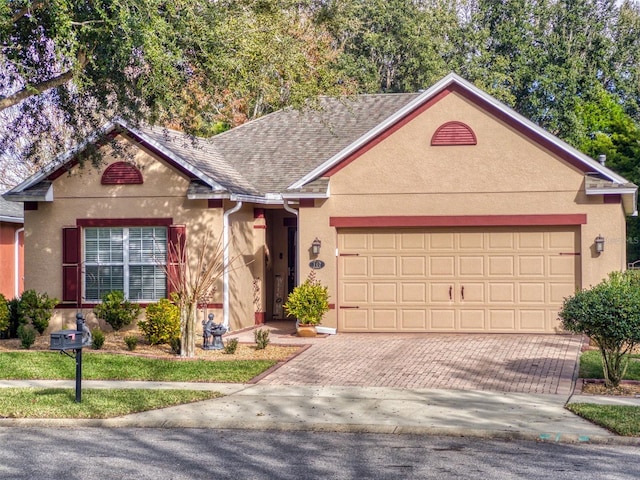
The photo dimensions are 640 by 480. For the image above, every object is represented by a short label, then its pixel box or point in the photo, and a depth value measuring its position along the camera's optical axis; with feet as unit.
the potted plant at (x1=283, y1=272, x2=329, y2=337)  63.26
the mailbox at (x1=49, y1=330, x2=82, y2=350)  39.04
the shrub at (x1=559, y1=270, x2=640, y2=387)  42.04
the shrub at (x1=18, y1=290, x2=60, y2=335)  64.90
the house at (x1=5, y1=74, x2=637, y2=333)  63.46
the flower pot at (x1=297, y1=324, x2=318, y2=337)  63.98
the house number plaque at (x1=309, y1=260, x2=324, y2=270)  66.13
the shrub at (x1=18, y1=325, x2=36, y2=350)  59.21
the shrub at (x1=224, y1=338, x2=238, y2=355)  56.34
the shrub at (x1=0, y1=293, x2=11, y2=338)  63.16
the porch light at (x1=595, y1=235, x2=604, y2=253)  61.96
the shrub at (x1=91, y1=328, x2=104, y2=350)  58.39
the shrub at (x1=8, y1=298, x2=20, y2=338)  65.00
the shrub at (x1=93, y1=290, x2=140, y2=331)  65.00
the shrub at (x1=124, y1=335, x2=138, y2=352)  57.62
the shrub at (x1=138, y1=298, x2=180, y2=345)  59.06
